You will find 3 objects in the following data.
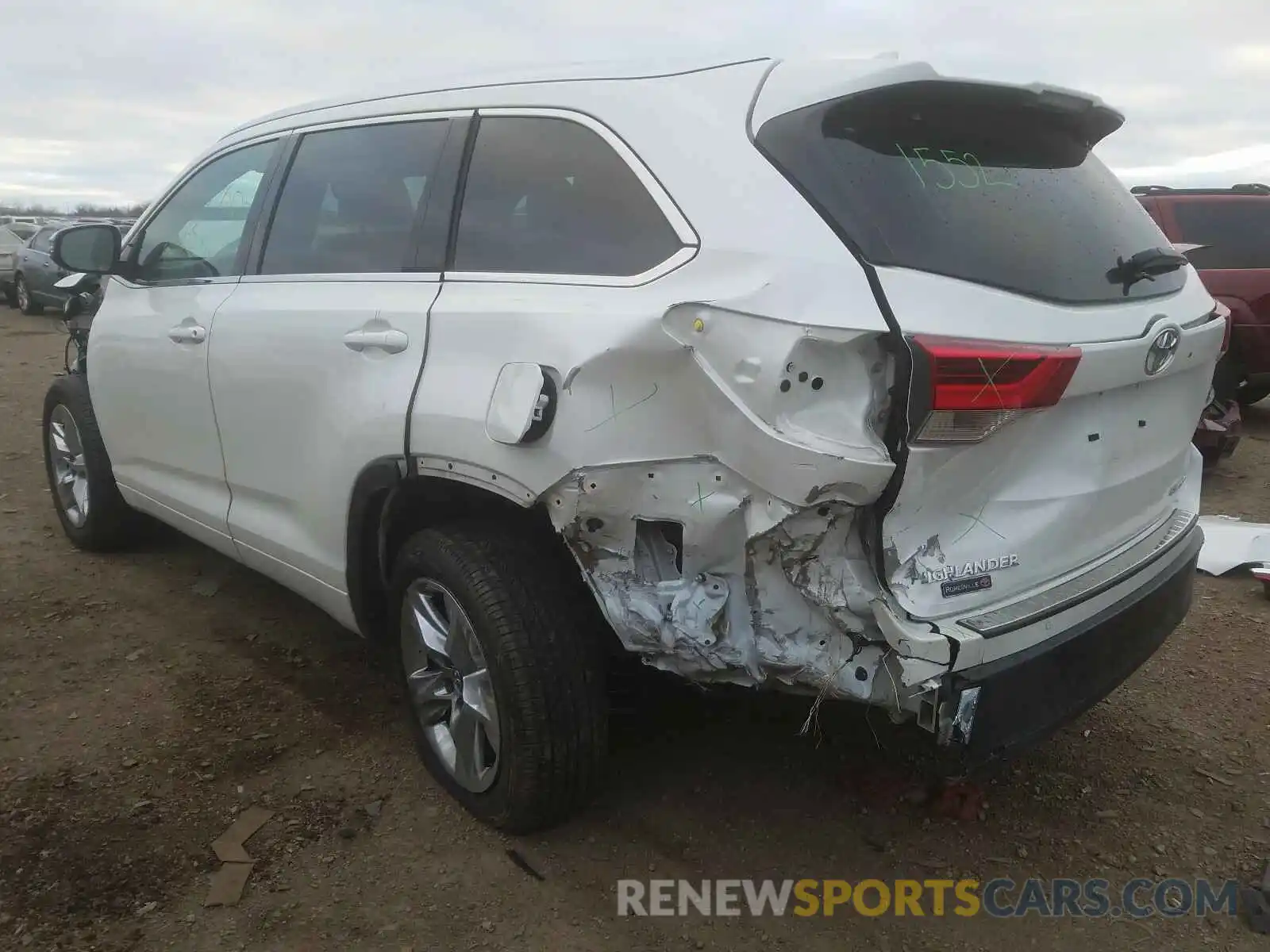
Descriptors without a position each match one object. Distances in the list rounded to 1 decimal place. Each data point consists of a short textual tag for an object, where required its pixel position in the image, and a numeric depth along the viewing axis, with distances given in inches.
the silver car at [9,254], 719.1
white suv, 76.6
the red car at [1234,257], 280.8
